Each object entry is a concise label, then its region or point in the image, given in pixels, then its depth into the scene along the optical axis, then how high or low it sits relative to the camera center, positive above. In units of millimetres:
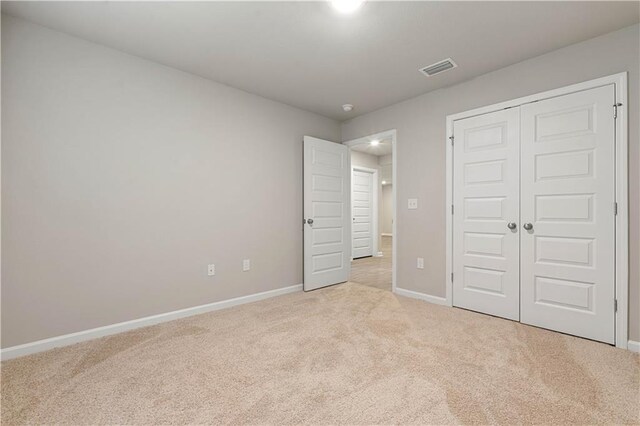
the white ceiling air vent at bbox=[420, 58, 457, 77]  2748 +1402
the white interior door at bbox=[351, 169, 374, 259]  6836 -63
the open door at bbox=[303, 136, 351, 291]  3926 -48
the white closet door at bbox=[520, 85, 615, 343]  2328 -34
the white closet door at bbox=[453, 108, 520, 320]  2818 -31
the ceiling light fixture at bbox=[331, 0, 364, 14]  1946 +1400
